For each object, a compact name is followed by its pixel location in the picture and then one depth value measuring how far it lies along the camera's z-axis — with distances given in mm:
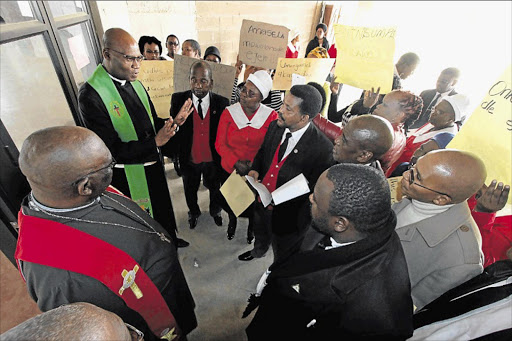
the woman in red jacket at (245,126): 2527
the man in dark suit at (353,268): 1034
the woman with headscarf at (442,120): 2436
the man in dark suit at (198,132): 2680
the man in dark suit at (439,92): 3395
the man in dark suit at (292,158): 2078
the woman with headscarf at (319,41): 5916
